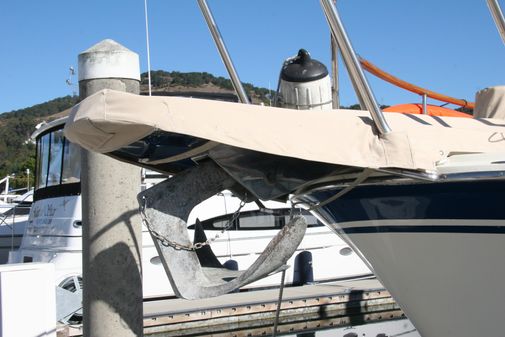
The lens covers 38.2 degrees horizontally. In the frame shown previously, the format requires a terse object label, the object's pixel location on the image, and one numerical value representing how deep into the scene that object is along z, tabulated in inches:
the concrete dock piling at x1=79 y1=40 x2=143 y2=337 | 185.8
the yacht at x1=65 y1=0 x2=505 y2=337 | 141.6
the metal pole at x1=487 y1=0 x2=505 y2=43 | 171.9
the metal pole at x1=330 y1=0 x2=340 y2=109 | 211.9
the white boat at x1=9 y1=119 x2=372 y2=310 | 403.9
